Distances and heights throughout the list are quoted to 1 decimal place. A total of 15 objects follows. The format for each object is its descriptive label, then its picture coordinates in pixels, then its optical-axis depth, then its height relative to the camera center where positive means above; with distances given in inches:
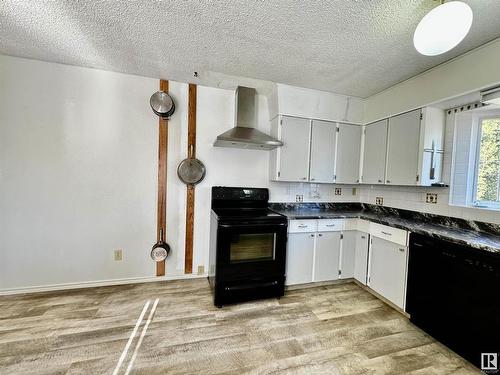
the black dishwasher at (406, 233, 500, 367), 59.1 -34.5
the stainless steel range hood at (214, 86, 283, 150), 98.3 +26.9
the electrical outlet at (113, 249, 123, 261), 100.7 -38.4
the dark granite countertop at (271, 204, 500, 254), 67.0 -16.8
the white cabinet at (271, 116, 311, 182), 107.6 +14.7
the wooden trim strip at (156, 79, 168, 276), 103.6 -2.6
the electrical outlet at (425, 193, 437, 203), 93.8 -6.1
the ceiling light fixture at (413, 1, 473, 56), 44.8 +34.5
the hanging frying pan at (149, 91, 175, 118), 99.7 +33.0
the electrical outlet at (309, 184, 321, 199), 124.0 -6.9
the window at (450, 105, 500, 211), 81.6 +11.5
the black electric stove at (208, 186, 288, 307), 86.4 -33.2
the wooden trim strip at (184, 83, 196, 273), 106.6 -10.0
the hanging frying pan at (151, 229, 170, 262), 101.4 -36.7
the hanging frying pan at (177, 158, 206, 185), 105.6 +2.2
